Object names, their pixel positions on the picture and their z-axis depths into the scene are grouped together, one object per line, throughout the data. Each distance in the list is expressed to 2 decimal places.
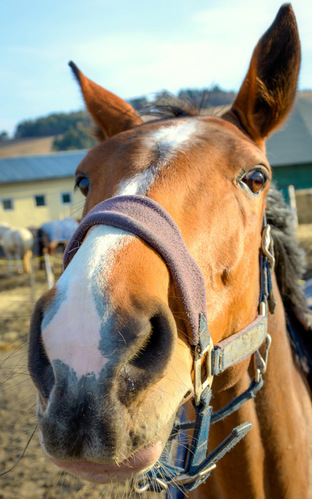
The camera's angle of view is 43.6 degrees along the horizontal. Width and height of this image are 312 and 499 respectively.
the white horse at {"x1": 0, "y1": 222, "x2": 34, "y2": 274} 19.00
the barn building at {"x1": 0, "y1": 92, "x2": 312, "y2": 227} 33.47
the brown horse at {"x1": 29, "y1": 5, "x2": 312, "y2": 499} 1.15
